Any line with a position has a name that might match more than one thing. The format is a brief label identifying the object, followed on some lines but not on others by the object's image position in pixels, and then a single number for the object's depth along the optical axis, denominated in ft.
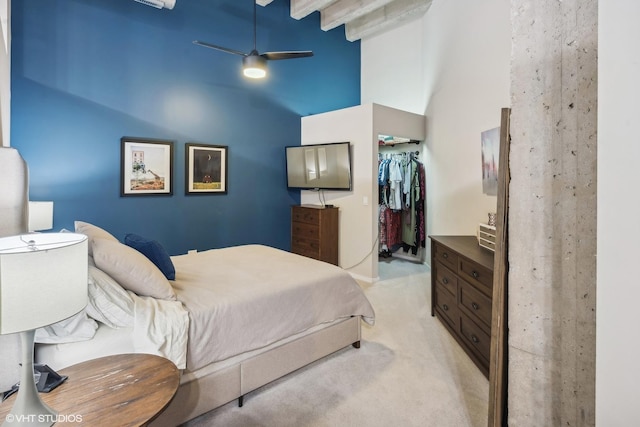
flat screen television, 15.10
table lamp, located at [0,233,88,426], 2.69
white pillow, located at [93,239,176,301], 5.45
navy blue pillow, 6.77
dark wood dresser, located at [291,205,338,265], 15.37
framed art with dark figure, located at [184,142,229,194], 13.69
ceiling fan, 11.30
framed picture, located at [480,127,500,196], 10.00
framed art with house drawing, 12.07
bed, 4.95
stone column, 3.50
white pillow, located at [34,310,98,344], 4.52
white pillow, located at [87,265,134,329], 4.87
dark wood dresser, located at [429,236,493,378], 7.20
